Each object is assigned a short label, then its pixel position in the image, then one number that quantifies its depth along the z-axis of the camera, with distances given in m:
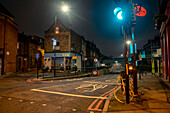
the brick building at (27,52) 28.89
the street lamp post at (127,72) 5.40
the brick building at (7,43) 20.94
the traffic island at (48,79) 15.11
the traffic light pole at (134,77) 6.83
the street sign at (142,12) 8.48
